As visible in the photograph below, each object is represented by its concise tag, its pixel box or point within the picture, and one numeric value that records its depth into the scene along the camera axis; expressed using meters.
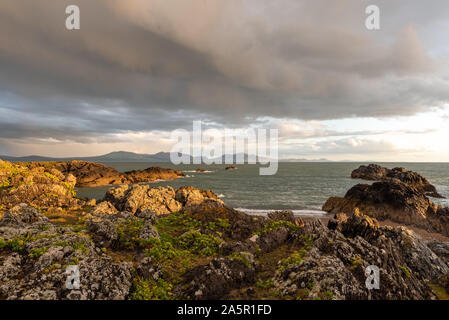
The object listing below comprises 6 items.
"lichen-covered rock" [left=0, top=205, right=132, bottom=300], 6.13
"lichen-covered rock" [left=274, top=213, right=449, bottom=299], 6.96
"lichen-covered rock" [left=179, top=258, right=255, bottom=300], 7.13
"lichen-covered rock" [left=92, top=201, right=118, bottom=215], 21.61
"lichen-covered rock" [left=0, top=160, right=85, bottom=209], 21.81
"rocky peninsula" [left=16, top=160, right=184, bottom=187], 82.38
